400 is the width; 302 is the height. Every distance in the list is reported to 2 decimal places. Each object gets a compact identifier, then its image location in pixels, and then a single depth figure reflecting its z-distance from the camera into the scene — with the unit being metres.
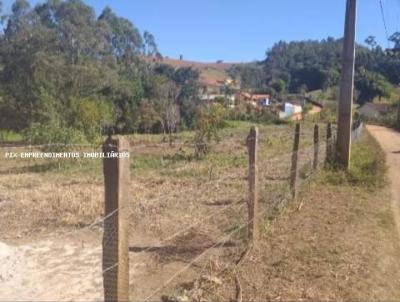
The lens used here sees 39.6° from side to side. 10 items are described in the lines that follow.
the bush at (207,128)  19.92
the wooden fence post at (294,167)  8.96
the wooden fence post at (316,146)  11.17
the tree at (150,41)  85.88
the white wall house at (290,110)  65.54
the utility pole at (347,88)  13.30
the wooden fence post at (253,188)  6.55
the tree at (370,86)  75.75
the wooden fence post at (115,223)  3.49
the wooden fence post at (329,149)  13.45
